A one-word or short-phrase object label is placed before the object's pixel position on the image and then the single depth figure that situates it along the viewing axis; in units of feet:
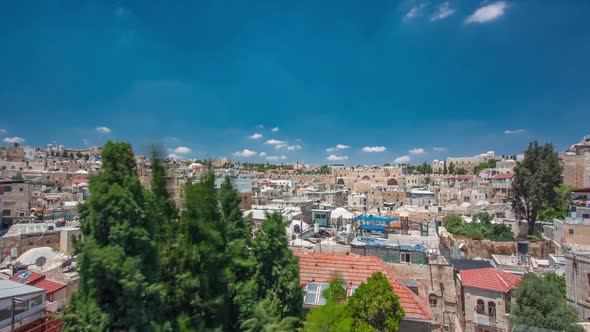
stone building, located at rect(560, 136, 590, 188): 134.10
